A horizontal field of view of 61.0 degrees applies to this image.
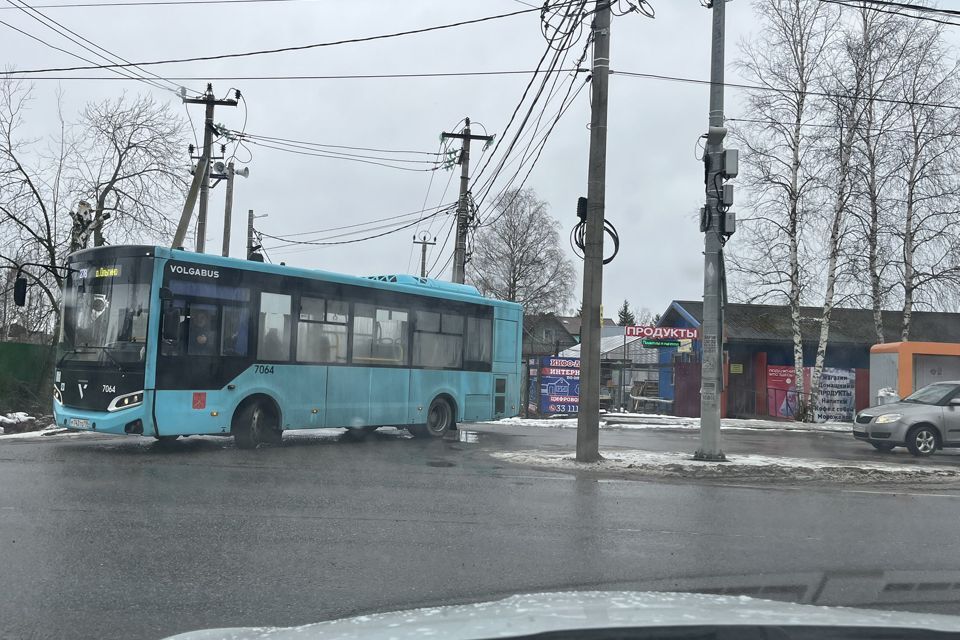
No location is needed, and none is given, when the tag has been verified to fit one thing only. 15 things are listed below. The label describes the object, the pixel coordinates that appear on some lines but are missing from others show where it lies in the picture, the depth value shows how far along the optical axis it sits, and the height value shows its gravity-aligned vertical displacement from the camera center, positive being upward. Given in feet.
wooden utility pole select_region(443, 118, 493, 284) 83.66 +16.85
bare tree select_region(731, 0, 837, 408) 95.35 +28.43
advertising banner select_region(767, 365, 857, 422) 97.19 -0.39
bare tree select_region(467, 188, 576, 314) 190.90 +29.16
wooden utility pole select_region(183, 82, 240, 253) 86.89 +25.45
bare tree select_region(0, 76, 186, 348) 78.38 +17.60
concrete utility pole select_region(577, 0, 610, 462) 44.68 +7.09
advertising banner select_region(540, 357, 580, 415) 90.63 -0.32
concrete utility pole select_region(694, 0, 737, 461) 45.01 +8.15
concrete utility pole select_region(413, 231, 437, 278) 169.78 +26.80
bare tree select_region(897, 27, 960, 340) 92.53 +25.96
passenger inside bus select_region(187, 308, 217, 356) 42.45 +1.95
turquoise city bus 40.88 +1.44
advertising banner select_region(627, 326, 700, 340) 105.19 +6.78
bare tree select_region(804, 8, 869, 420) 92.89 +26.80
